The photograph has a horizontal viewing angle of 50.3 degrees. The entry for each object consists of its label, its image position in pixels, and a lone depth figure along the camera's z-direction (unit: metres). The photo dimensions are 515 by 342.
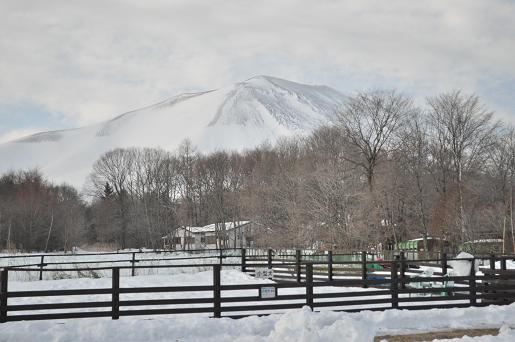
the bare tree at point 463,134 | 48.31
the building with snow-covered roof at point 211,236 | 72.06
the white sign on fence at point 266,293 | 11.65
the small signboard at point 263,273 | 13.22
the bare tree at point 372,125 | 49.00
